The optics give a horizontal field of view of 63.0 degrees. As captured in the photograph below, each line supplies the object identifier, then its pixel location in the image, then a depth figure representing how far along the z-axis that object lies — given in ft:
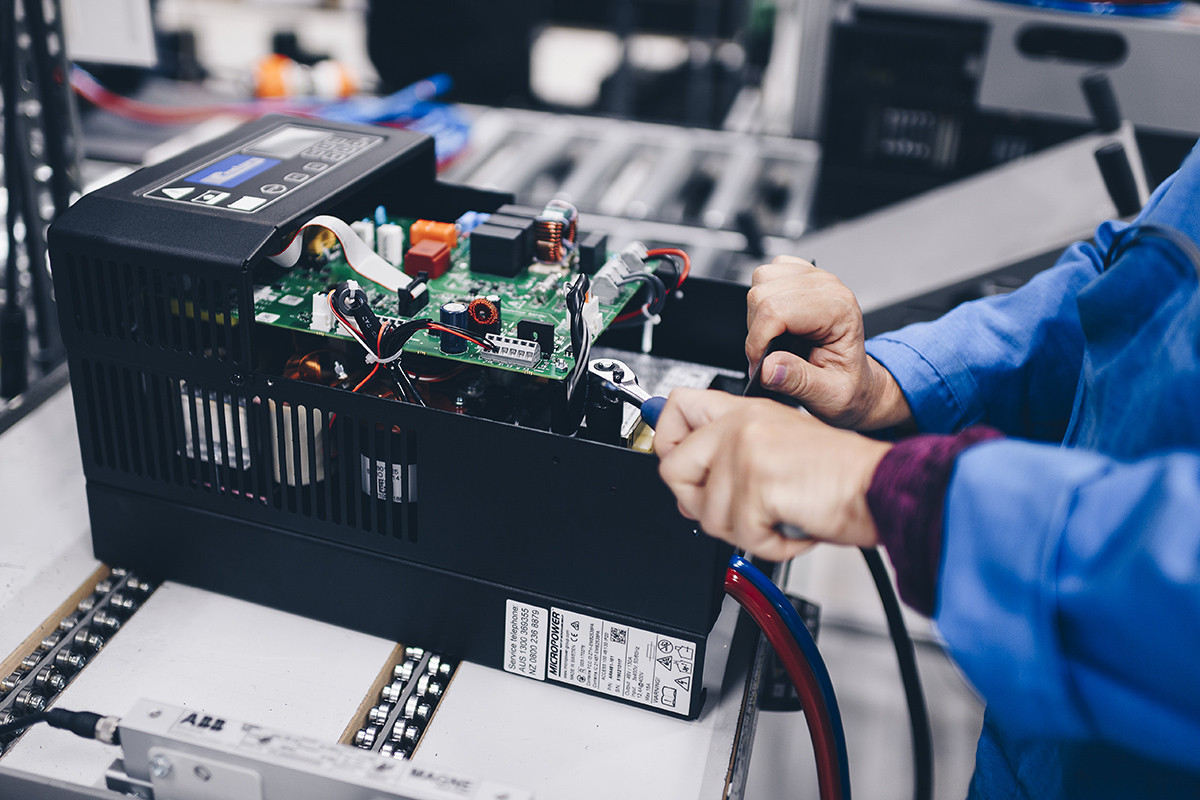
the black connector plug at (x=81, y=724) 2.36
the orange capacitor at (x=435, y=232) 3.13
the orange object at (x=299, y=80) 8.26
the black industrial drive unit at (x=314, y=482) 2.57
